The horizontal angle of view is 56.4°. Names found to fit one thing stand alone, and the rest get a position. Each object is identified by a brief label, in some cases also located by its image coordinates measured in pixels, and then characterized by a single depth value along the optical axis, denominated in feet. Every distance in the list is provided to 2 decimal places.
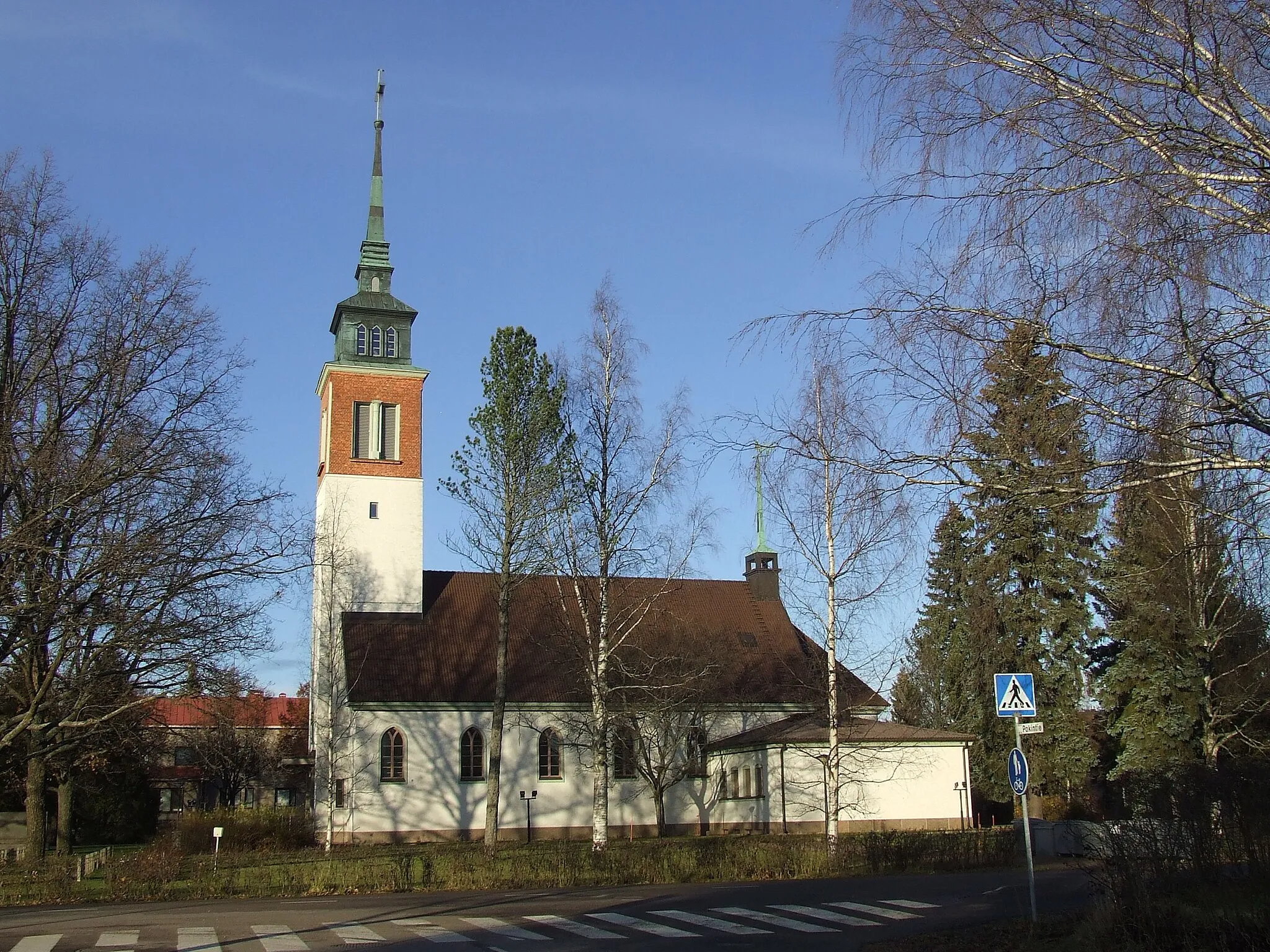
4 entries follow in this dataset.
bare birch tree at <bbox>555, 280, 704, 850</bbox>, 95.40
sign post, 49.96
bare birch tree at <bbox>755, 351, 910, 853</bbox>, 87.10
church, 134.00
